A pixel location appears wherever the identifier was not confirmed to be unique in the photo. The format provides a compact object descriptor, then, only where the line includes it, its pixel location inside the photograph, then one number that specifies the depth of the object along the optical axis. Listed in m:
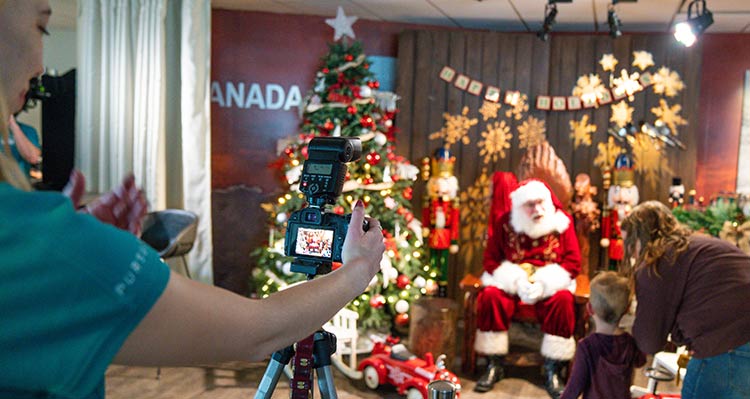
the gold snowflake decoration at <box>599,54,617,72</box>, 5.16
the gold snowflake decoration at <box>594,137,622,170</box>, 5.21
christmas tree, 4.45
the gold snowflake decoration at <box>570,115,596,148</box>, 5.27
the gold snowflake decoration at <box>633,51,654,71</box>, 5.12
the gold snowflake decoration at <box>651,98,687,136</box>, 5.13
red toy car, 3.63
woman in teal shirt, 0.61
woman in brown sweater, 2.23
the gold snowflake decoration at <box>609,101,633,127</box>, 5.18
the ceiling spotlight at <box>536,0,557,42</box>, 4.41
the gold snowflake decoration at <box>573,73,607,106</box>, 5.21
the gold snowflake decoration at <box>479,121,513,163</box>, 5.33
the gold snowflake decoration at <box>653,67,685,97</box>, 5.11
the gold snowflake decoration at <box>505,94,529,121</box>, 5.29
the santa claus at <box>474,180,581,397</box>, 4.01
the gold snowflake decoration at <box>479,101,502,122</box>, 5.30
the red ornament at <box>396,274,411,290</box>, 4.46
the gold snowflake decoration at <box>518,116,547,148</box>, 5.30
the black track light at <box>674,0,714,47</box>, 3.93
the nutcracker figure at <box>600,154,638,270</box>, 4.91
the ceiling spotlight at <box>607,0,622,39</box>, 4.34
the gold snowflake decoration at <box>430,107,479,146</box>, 5.31
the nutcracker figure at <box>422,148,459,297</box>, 4.96
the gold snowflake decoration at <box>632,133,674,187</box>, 5.16
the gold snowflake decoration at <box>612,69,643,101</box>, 5.15
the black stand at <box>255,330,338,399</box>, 1.96
